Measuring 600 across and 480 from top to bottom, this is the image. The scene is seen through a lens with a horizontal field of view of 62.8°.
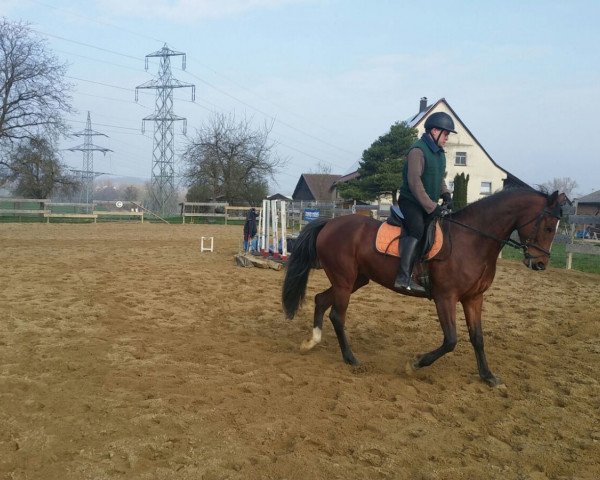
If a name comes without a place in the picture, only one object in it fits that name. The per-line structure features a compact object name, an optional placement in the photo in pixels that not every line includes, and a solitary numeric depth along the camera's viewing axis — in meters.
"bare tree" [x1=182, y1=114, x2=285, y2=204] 48.59
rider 5.14
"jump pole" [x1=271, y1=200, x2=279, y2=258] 13.66
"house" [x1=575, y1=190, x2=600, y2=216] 46.31
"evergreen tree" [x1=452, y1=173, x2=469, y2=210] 28.73
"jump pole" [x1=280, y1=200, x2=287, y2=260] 13.15
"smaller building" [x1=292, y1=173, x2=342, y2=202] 61.03
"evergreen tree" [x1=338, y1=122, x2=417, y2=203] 36.66
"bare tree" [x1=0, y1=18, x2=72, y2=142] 33.69
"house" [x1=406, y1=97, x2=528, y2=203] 45.92
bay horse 5.03
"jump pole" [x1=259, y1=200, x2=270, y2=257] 14.12
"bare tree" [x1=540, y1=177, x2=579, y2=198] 92.42
